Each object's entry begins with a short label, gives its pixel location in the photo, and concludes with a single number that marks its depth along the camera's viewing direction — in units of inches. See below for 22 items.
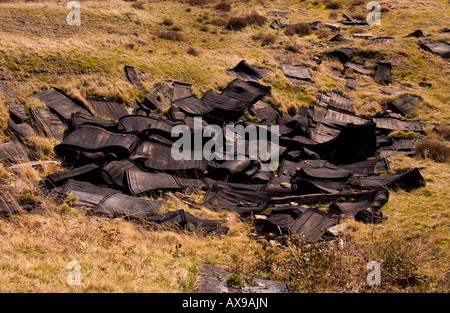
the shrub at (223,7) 1177.2
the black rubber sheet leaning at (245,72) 714.8
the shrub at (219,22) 1027.4
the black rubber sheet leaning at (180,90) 592.2
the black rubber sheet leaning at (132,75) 592.7
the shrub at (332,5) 1389.0
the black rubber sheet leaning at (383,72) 821.2
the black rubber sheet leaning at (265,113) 582.6
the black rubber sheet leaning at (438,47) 938.1
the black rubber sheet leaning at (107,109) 507.9
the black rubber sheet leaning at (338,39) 1004.4
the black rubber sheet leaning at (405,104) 694.5
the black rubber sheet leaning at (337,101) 691.4
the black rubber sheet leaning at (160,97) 558.3
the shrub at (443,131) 593.0
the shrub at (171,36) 840.9
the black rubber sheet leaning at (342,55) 892.6
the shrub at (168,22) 948.6
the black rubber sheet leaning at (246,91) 608.3
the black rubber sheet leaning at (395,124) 613.6
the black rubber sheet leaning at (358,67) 849.5
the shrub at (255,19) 1087.7
